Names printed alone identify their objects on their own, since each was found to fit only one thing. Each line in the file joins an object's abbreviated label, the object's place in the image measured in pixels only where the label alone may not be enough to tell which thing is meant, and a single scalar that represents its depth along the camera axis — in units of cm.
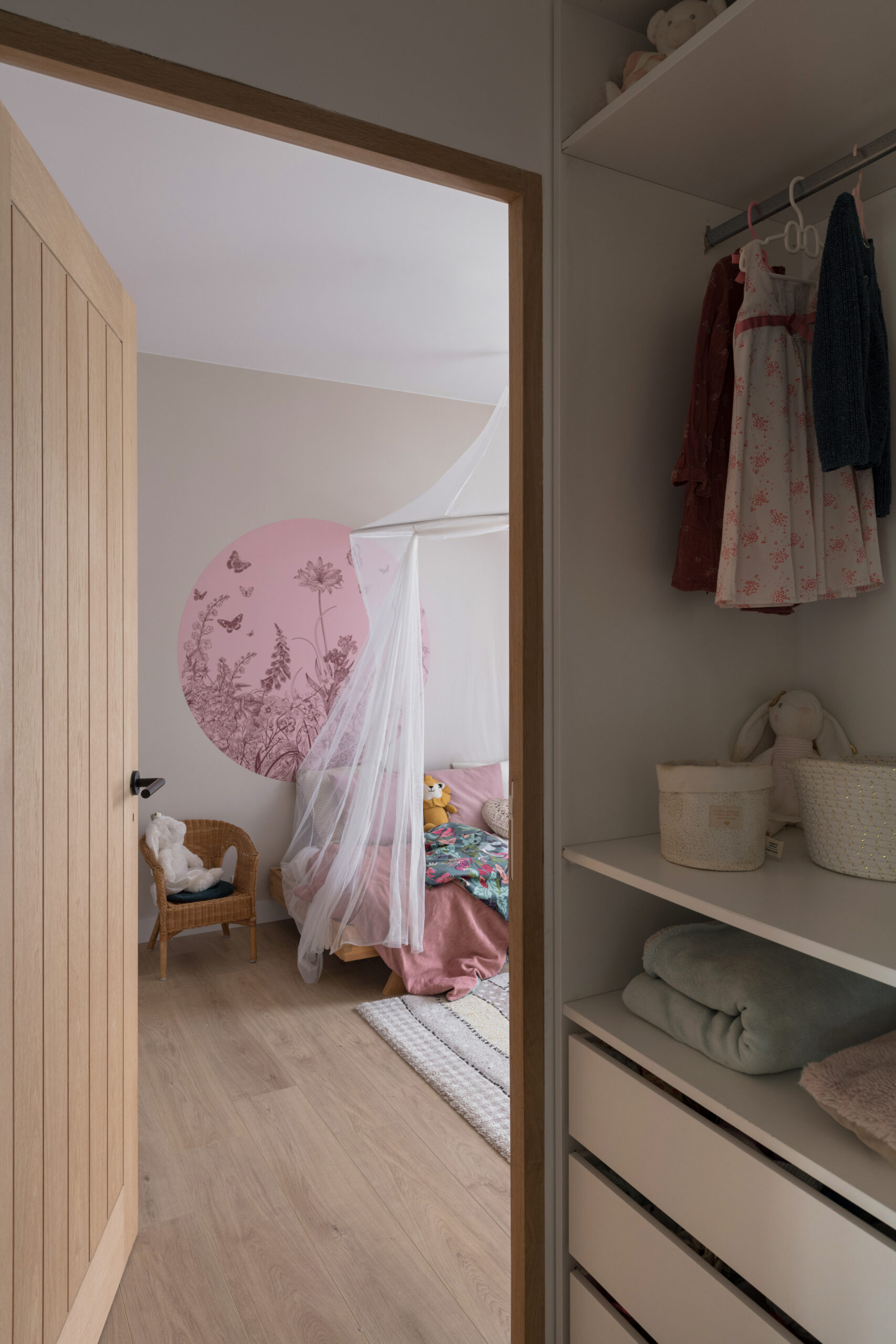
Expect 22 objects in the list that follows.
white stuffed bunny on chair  368
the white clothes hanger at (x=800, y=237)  134
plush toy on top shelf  133
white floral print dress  136
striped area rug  256
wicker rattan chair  360
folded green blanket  120
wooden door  125
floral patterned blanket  347
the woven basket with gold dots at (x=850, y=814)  122
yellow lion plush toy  413
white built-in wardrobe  113
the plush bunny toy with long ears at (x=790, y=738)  158
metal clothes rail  124
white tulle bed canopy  335
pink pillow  439
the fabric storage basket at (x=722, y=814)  129
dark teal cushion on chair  371
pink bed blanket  337
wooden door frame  143
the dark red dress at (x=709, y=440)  143
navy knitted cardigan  125
